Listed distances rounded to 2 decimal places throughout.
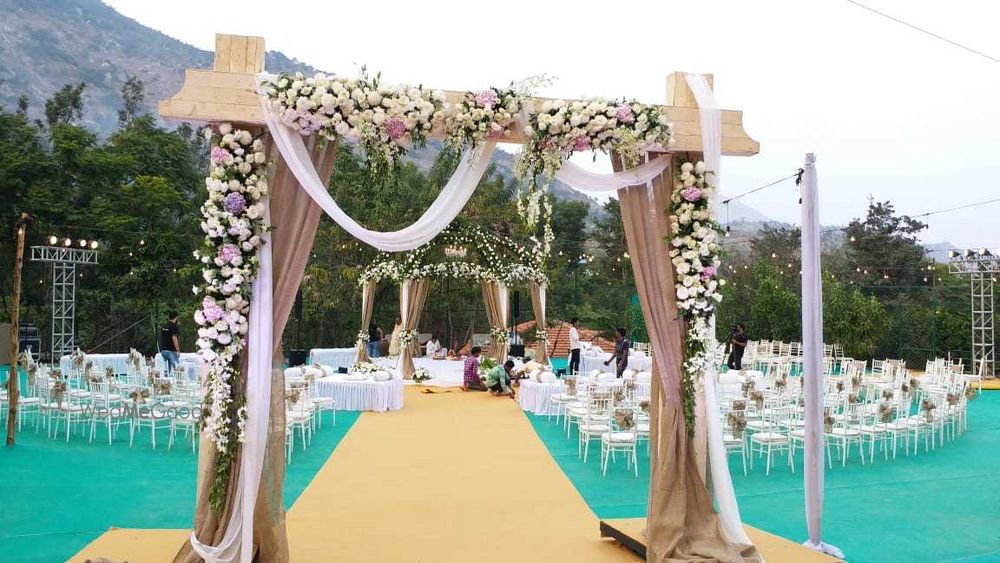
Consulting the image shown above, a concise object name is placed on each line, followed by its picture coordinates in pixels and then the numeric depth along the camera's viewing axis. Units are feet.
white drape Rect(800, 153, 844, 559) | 17.42
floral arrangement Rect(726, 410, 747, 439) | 24.94
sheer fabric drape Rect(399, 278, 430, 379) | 53.83
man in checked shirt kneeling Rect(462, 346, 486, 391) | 49.85
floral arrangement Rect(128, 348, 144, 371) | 46.79
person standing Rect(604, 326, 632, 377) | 45.09
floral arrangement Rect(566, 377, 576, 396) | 37.99
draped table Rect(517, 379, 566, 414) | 40.37
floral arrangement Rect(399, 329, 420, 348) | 53.11
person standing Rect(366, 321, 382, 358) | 61.67
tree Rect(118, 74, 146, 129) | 137.45
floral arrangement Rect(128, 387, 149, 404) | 29.94
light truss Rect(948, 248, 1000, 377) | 56.49
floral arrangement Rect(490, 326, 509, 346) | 55.98
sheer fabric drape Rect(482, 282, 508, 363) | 56.32
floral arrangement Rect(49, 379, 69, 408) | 30.73
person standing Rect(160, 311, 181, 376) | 45.21
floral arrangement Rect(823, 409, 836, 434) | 26.18
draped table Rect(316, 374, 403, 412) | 40.01
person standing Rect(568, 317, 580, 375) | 55.43
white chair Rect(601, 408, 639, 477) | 26.11
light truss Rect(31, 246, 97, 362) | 55.77
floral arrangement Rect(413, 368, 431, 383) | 52.95
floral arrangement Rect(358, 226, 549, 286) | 54.13
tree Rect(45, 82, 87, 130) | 118.73
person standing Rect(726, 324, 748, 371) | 51.26
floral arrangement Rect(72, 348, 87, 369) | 43.49
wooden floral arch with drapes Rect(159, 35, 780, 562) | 14.17
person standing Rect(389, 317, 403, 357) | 56.43
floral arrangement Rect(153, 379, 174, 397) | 32.27
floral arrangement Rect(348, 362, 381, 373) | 42.55
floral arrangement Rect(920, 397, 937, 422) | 29.48
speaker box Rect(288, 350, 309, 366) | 51.49
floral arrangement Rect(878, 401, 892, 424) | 28.25
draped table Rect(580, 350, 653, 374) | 57.67
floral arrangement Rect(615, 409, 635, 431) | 26.04
